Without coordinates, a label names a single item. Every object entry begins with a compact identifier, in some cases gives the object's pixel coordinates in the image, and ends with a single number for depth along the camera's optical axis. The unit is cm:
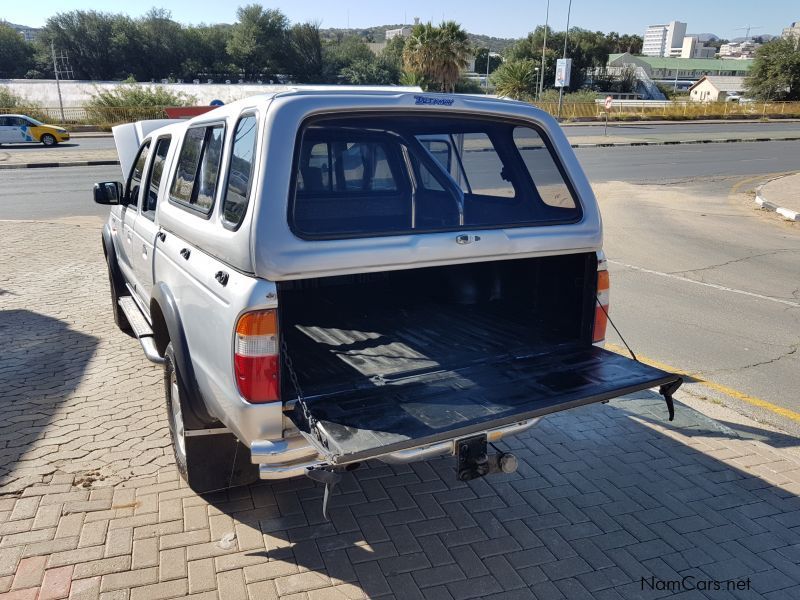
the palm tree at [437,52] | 4297
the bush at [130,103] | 4006
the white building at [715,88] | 10306
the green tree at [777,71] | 6016
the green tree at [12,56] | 7594
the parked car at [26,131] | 2994
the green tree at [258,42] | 7956
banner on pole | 4316
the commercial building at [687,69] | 13300
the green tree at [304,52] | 8112
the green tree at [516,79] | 5512
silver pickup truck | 285
